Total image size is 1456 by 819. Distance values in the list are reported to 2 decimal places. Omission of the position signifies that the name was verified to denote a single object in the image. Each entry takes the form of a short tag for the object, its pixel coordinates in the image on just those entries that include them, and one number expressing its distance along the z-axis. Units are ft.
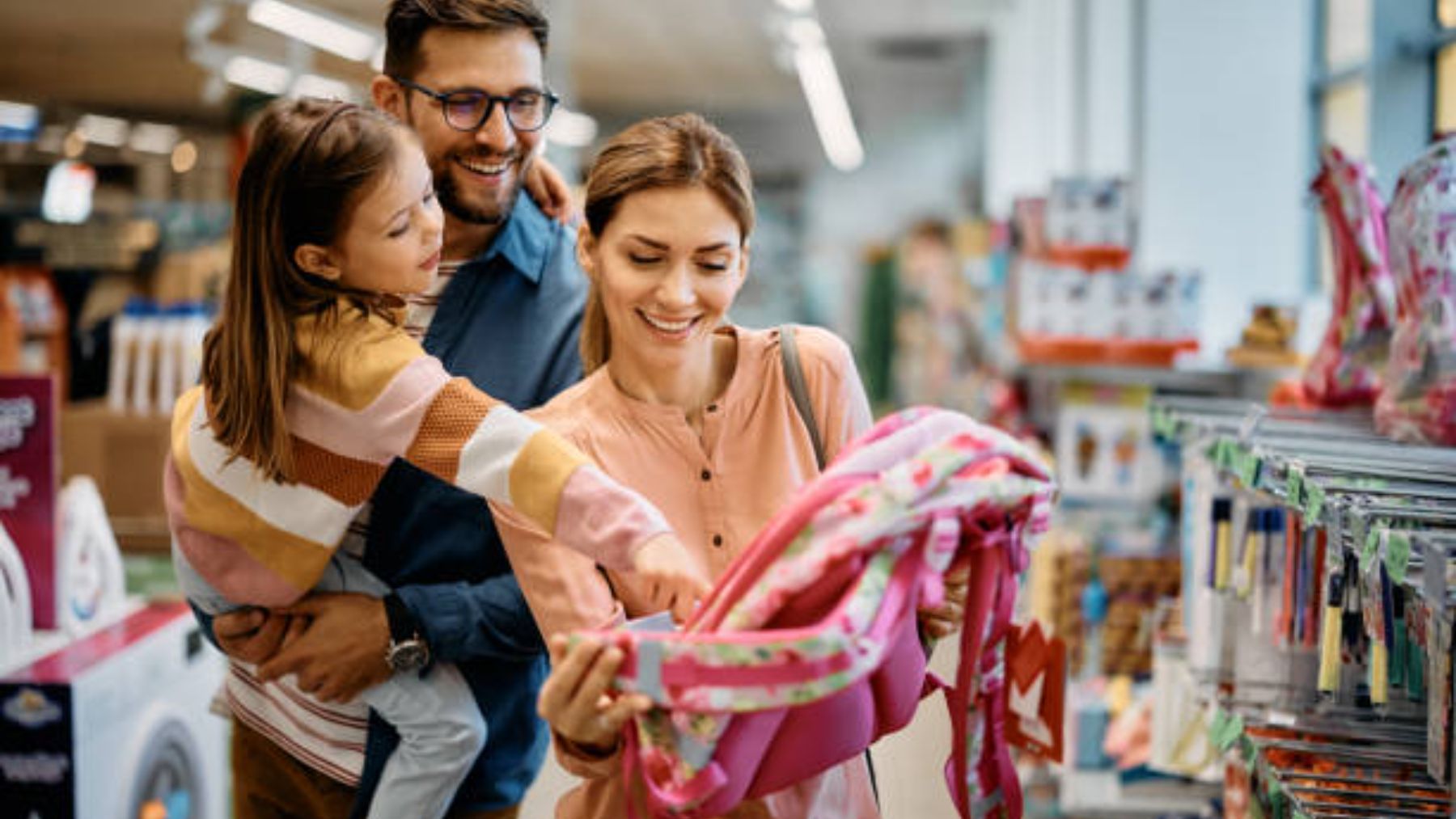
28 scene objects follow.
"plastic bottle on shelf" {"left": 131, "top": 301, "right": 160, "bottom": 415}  17.19
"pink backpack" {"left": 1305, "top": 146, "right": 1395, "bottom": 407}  9.39
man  6.59
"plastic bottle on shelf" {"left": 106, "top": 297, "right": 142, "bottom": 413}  17.39
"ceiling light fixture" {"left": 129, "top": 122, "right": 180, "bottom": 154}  61.62
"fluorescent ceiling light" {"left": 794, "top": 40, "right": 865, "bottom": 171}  46.11
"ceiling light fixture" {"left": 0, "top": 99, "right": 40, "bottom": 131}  49.29
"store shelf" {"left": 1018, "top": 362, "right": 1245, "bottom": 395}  15.74
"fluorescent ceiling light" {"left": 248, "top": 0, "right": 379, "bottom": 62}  34.09
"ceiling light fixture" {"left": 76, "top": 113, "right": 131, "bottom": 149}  60.29
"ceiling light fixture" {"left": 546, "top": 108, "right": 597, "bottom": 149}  45.39
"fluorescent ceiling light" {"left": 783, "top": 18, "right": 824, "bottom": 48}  39.32
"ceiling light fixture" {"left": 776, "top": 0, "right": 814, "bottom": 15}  36.88
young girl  5.66
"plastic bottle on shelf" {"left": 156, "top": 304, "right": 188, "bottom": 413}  17.28
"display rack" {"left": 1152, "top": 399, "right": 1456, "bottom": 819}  5.41
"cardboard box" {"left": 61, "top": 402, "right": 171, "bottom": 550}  16.53
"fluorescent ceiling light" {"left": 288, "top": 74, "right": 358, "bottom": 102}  44.16
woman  5.57
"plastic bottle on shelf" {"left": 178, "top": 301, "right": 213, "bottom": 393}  17.33
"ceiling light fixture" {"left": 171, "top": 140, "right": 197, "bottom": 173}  43.27
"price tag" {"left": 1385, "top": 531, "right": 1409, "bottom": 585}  5.06
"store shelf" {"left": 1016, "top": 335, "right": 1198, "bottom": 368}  16.20
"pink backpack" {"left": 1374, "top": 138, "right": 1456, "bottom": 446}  7.66
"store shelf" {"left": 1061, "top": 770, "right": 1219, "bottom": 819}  12.35
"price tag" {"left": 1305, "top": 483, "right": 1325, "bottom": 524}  6.00
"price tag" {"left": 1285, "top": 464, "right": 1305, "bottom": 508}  6.32
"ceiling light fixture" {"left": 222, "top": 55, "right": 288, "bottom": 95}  43.11
